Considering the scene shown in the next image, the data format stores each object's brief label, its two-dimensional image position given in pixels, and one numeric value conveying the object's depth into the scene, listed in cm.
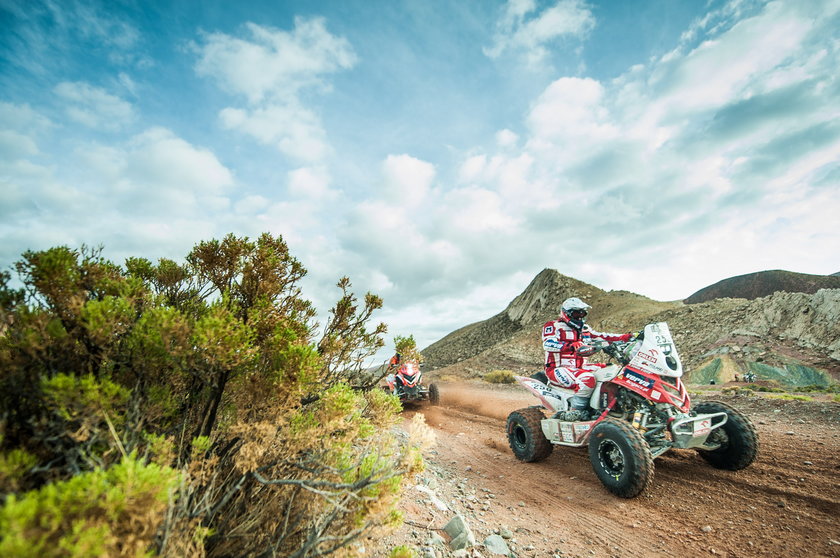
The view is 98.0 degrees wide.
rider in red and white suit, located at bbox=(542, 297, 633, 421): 571
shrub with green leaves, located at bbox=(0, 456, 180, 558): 117
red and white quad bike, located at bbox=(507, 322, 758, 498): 423
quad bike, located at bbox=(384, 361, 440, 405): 1137
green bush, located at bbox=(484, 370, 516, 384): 2000
